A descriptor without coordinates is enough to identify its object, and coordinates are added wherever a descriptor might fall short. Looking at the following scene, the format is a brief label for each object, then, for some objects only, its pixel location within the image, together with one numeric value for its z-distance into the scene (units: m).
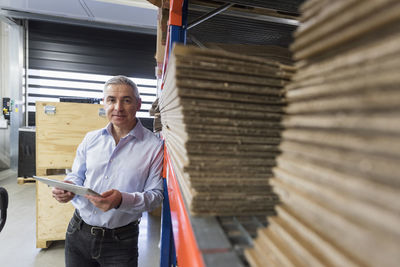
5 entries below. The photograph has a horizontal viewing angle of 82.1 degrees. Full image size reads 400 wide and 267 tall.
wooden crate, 2.97
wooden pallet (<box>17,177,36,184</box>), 3.52
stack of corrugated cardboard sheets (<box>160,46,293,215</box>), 0.47
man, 1.86
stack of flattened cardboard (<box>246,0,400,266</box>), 0.18
